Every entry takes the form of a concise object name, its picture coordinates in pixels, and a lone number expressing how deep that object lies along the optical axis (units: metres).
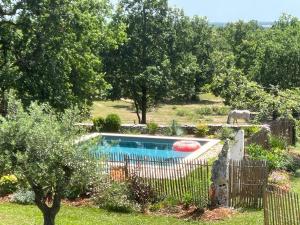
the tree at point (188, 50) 41.78
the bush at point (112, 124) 32.84
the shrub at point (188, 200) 17.18
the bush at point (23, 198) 17.62
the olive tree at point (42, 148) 11.26
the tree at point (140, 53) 38.44
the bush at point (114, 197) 17.08
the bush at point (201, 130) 31.83
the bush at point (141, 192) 17.50
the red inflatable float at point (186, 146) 27.69
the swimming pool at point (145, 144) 29.25
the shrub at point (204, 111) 51.06
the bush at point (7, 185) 18.66
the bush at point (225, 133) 30.23
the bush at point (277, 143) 25.22
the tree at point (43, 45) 25.05
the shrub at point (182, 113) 49.87
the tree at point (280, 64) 40.38
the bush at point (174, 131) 32.28
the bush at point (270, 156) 21.58
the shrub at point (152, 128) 32.31
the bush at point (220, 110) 51.16
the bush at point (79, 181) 11.80
